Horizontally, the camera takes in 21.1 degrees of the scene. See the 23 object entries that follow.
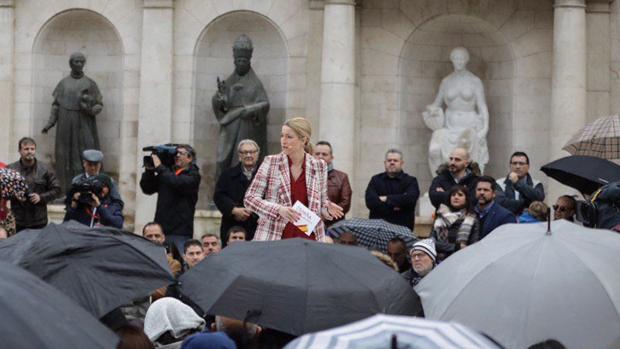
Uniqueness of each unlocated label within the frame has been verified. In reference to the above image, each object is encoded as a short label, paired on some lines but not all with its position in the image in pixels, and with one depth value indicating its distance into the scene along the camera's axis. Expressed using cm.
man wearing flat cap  1833
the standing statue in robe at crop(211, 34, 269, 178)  2303
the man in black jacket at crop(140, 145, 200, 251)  1816
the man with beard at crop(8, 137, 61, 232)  1902
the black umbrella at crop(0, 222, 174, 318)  1055
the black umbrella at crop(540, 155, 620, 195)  1555
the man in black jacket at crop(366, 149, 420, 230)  1855
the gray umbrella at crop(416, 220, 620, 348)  985
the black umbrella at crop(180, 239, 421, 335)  1007
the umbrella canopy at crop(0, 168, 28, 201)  1819
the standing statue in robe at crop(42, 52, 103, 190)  2383
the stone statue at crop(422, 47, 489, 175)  2284
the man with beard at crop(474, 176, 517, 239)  1568
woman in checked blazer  1302
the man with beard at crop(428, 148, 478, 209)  1783
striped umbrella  645
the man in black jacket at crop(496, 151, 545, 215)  1795
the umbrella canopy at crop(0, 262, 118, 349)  718
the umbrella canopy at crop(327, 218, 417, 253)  1594
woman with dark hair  1552
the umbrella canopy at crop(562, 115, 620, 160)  1733
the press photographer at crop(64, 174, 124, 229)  1788
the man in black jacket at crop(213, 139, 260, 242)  1750
